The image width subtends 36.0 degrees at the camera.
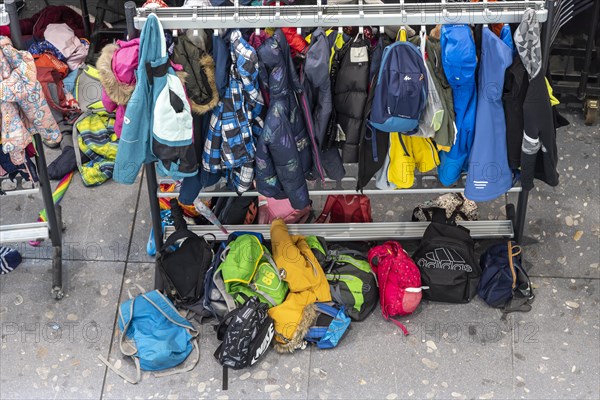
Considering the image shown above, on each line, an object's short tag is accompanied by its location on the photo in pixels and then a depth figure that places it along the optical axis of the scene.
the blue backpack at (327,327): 5.34
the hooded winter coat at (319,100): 4.78
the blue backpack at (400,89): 4.75
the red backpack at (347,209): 5.96
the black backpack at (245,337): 5.18
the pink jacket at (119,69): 4.74
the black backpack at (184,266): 5.51
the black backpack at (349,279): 5.48
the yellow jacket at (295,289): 5.31
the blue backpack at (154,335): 5.25
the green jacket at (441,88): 4.86
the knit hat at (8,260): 5.82
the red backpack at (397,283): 5.45
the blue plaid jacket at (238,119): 4.78
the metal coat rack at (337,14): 4.72
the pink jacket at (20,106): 4.92
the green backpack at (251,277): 5.38
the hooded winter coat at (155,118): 4.69
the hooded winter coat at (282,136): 4.82
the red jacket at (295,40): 4.89
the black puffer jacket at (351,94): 4.86
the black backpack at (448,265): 5.52
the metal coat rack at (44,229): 5.45
